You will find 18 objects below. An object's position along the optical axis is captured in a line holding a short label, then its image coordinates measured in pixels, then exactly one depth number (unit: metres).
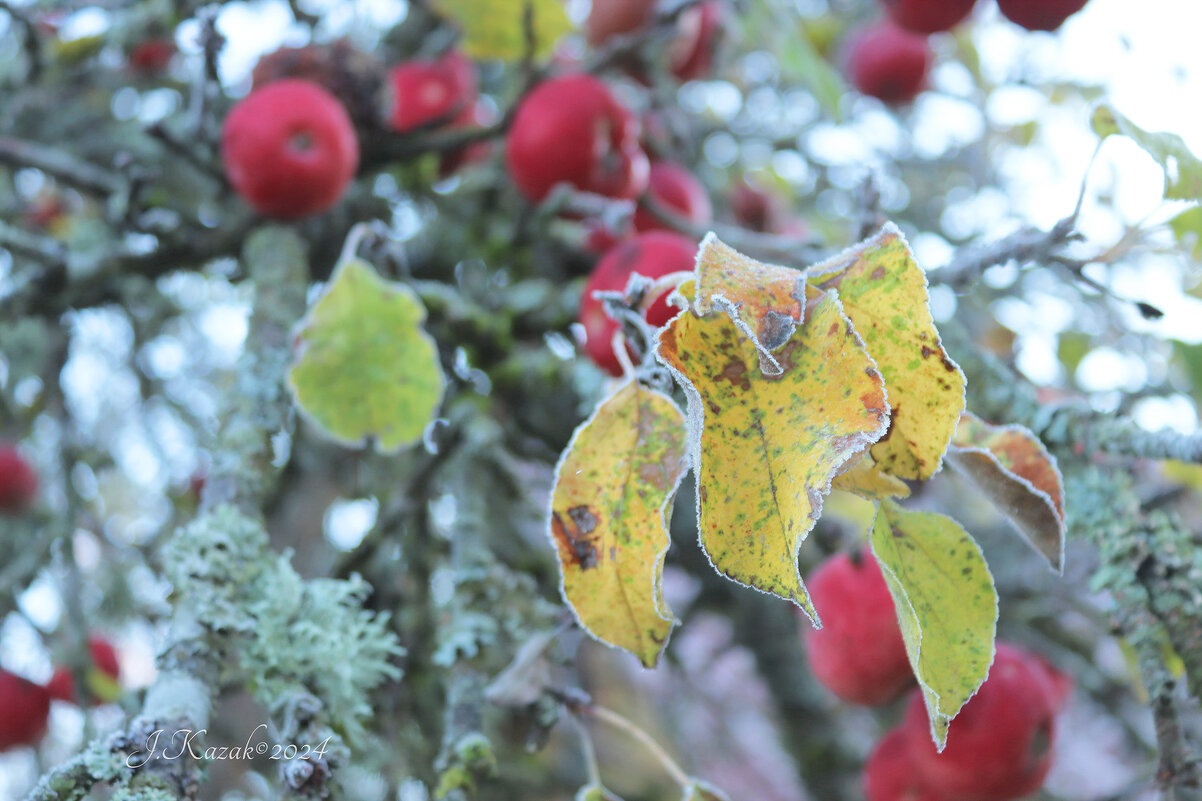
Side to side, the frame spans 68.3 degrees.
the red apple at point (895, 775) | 0.76
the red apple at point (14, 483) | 1.39
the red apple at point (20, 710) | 1.03
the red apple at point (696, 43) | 1.29
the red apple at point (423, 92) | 1.15
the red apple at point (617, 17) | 1.28
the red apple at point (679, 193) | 1.11
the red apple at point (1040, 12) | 0.84
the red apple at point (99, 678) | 1.03
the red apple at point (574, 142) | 0.95
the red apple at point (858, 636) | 0.73
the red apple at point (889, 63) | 1.45
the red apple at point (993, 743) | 0.71
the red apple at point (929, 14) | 0.98
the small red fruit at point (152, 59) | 1.35
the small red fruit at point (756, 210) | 1.42
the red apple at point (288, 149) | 0.83
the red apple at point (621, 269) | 0.68
